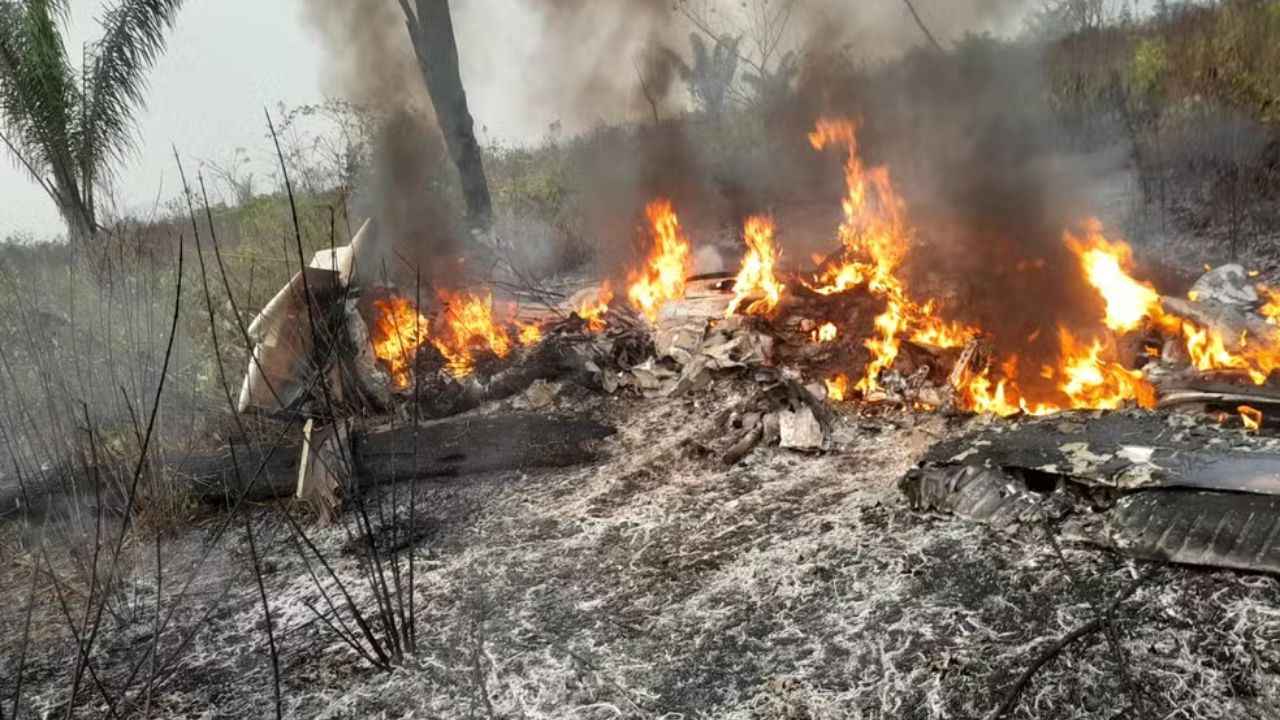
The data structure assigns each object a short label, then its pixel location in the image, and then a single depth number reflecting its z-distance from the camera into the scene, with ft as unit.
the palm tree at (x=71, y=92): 32.45
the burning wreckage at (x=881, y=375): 12.91
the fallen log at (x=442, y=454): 20.70
